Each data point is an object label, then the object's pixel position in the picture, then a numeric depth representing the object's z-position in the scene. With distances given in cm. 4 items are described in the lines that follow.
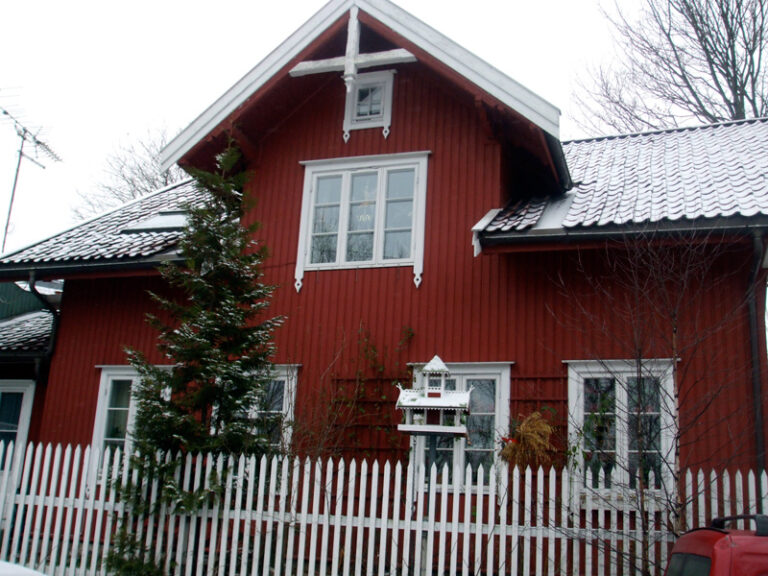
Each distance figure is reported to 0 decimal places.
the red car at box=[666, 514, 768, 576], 441
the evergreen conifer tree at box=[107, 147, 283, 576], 816
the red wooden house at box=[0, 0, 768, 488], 895
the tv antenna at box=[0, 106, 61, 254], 2027
